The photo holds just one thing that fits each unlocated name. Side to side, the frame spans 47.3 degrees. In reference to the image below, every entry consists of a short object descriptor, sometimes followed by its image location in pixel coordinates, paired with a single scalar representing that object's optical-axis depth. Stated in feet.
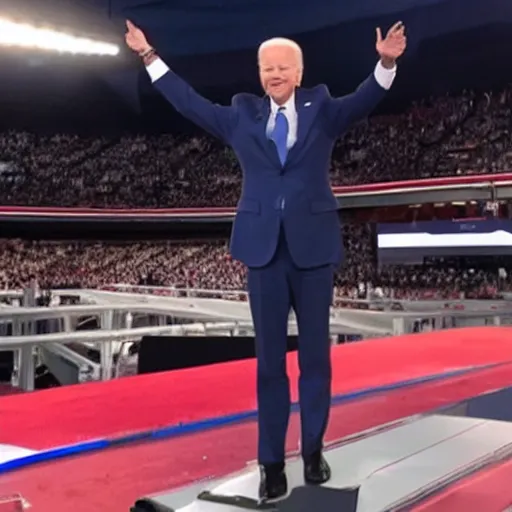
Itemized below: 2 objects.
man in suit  7.43
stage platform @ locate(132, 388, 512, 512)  7.20
